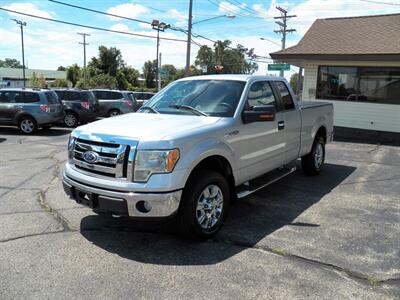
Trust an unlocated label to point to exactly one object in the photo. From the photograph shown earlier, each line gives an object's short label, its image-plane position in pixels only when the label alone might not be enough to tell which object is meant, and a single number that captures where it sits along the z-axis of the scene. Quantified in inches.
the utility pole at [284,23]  1609.1
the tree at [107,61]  2573.8
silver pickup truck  156.0
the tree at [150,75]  3558.6
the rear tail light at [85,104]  665.6
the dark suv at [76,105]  662.5
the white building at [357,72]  539.5
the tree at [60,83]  2792.8
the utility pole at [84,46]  2671.8
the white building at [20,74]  3847.4
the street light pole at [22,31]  2524.6
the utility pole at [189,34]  1057.5
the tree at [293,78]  3547.0
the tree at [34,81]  2870.3
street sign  820.6
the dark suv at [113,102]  752.3
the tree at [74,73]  2824.8
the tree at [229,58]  3585.1
